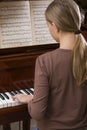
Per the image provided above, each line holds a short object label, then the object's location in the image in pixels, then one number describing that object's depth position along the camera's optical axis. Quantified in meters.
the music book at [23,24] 2.31
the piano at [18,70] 2.23
